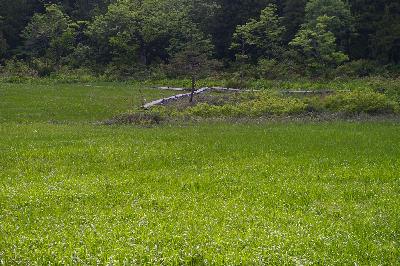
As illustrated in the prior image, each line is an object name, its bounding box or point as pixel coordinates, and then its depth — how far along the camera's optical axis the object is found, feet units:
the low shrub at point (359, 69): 189.47
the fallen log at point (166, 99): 124.06
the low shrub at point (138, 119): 102.63
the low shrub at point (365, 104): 110.73
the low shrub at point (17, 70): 204.44
